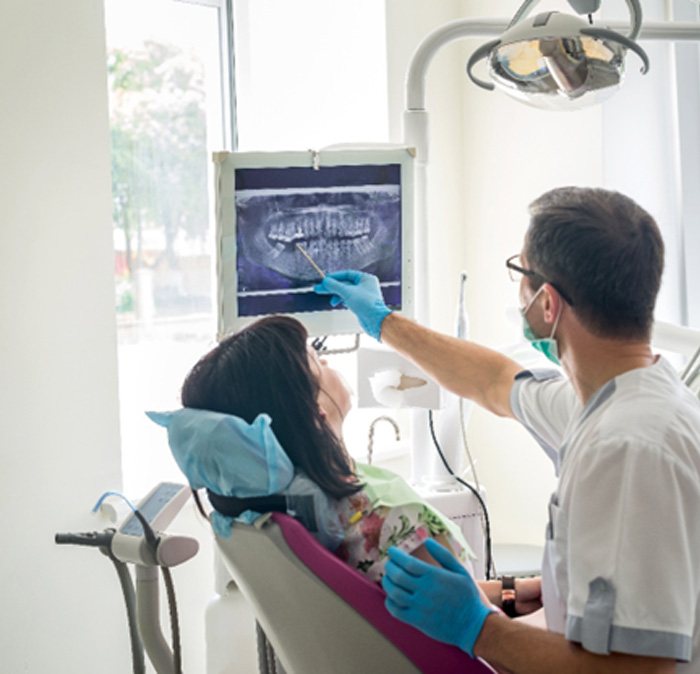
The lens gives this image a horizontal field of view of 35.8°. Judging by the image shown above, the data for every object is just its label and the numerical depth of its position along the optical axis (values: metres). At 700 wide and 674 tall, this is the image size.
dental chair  1.57
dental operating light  1.93
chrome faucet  2.36
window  3.25
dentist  1.39
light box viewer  2.17
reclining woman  1.72
